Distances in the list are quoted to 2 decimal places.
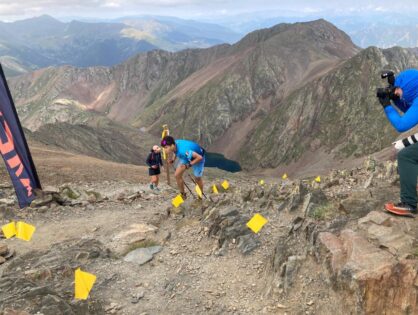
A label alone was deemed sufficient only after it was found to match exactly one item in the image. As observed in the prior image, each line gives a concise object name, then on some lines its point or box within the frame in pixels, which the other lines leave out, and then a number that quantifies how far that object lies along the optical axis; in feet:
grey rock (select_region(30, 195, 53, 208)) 49.40
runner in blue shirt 39.86
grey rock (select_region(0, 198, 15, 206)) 51.55
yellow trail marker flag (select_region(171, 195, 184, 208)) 44.63
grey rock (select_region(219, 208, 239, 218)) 36.14
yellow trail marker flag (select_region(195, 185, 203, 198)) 45.50
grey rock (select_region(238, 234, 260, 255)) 31.71
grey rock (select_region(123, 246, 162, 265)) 32.89
